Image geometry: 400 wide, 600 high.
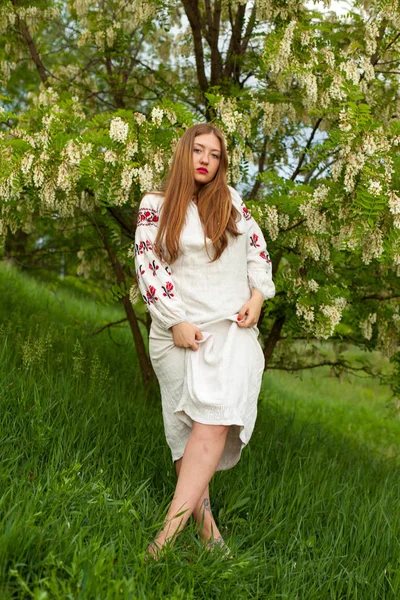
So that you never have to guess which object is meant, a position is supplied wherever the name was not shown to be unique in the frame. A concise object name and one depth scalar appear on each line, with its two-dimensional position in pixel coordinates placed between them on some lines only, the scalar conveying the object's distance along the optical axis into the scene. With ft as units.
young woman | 10.85
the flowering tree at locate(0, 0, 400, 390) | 13.99
